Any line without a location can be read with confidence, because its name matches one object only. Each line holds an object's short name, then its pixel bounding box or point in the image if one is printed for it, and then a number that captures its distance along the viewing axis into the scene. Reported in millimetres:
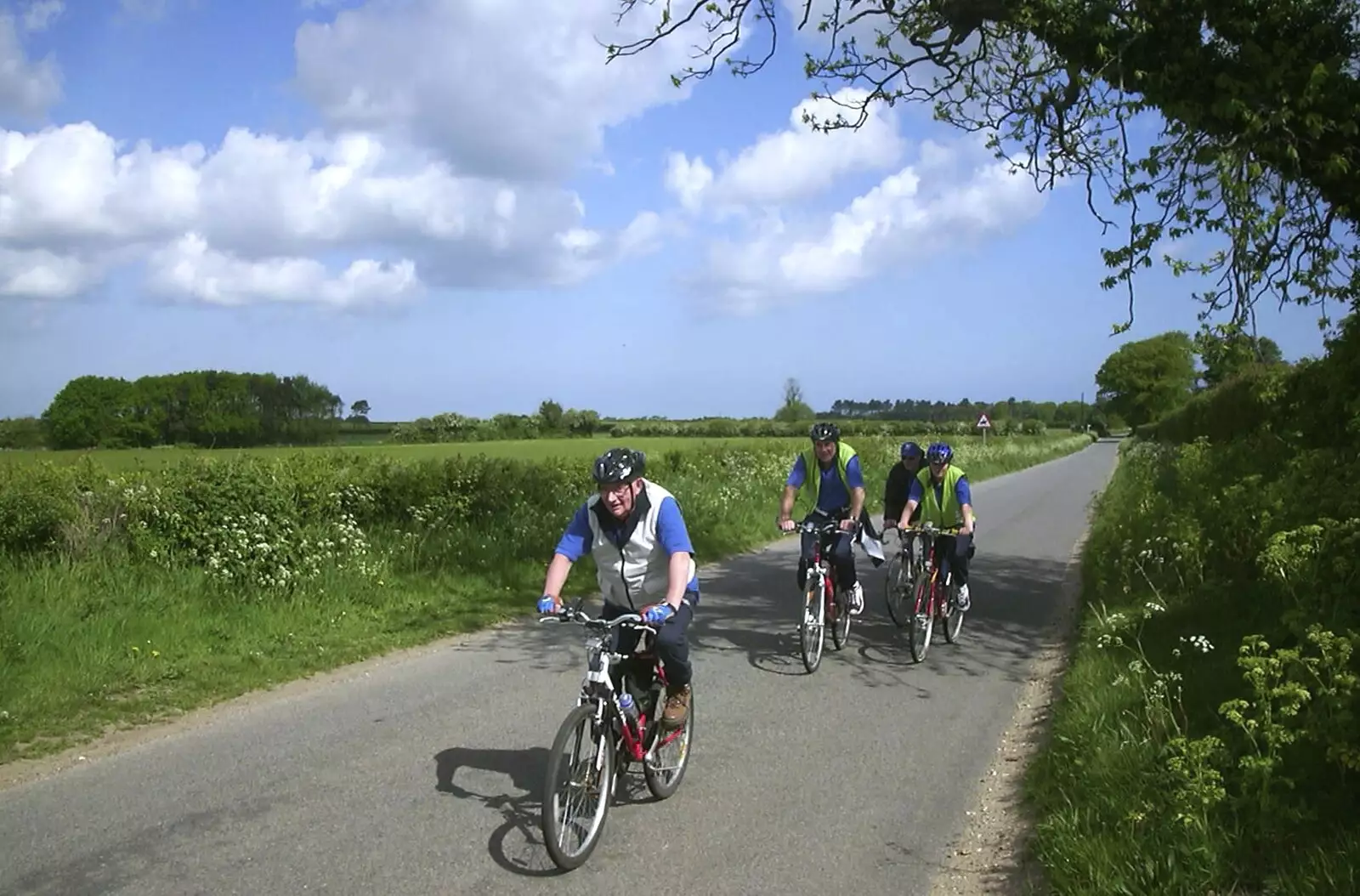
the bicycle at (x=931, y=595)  8945
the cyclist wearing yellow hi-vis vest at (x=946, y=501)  9266
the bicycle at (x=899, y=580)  9820
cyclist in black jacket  9930
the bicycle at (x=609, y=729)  4414
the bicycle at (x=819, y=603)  8328
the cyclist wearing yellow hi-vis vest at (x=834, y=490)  8562
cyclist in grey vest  4961
